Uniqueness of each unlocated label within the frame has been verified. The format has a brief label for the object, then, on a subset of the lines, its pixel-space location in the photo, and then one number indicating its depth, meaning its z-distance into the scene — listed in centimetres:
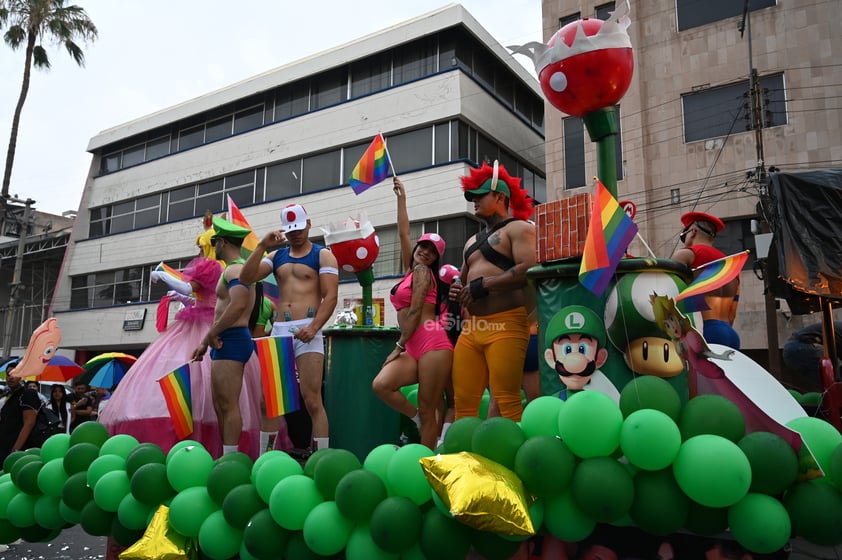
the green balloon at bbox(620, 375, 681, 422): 227
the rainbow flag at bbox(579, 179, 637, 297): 255
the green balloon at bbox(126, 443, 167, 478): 327
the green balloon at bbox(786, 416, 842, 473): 213
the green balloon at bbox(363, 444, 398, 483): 264
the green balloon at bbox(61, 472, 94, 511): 349
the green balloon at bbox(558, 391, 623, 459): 220
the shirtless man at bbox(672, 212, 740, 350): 427
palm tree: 2233
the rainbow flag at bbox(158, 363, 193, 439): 459
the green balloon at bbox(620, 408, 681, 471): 211
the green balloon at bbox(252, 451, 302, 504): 278
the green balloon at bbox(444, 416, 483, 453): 244
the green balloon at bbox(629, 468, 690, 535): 211
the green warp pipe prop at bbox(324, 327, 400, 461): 464
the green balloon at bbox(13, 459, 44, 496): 378
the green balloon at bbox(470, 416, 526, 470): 231
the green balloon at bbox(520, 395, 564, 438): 240
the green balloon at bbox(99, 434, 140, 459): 364
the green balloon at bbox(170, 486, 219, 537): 293
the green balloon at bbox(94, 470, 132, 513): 330
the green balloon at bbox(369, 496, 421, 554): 237
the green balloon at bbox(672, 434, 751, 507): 200
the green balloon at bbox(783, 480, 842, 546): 200
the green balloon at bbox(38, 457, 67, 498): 365
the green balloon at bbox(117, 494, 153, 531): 317
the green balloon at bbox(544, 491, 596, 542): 221
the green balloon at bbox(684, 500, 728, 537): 211
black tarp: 487
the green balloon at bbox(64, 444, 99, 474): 363
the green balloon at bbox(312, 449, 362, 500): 264
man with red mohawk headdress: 346
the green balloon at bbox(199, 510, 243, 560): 281
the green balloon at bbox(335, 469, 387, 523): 248
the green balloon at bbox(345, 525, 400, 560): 243
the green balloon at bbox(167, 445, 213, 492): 310
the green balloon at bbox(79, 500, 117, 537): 337
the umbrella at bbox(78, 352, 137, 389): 1068
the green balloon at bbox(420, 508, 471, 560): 232
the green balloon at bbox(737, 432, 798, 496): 204
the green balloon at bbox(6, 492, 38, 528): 374
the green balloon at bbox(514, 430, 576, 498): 220
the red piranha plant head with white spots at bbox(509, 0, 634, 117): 323
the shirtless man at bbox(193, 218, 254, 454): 433
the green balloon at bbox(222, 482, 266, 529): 279
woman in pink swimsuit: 387
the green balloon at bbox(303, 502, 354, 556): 251
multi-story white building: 1692
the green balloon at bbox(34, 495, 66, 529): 365
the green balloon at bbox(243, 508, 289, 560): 264
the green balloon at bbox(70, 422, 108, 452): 388
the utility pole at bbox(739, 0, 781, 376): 1005
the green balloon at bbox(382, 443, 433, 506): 246
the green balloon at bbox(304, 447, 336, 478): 275
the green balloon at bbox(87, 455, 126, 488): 346
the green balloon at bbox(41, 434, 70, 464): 388
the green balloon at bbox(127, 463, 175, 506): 312
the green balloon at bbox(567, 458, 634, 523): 211
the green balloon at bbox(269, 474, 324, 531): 263
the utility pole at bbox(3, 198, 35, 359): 2022
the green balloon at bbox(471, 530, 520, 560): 231
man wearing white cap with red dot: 428
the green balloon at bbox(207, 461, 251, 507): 293
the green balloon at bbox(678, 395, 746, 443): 218
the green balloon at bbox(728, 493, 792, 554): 200
